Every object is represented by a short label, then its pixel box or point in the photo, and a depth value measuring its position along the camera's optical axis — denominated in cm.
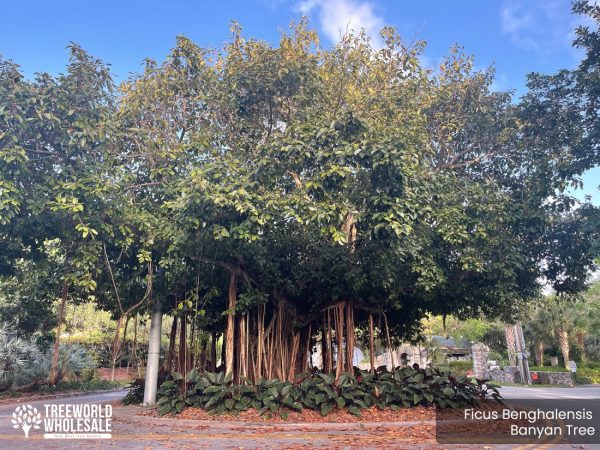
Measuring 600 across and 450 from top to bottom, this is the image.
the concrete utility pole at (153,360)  1181
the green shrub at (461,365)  3634
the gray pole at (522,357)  2733
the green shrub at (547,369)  3345
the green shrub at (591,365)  3344
